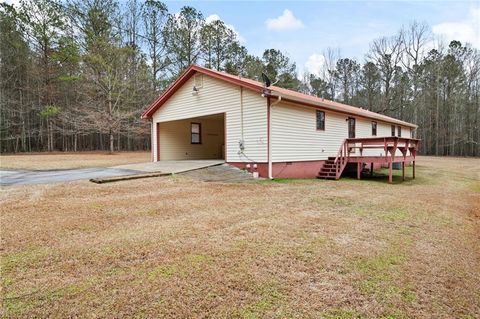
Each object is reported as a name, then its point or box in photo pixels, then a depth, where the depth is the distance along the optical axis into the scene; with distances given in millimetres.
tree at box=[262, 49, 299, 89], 34125
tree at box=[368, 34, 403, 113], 34000
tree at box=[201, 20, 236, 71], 29516
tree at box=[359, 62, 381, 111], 35625
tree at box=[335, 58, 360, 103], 37781
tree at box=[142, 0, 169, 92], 28469
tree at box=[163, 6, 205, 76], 28719
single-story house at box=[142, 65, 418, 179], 10352
